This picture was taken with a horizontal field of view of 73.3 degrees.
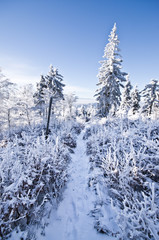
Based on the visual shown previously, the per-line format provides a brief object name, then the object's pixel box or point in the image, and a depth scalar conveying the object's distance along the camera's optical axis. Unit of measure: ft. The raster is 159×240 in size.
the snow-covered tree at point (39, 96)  73.97
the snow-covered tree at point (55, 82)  62.17
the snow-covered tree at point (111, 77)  42.86
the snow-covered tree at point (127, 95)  87.69
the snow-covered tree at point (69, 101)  99.86
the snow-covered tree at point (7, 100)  46.75
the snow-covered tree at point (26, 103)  59.72
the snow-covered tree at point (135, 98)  87.20
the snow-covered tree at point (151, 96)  66.08
